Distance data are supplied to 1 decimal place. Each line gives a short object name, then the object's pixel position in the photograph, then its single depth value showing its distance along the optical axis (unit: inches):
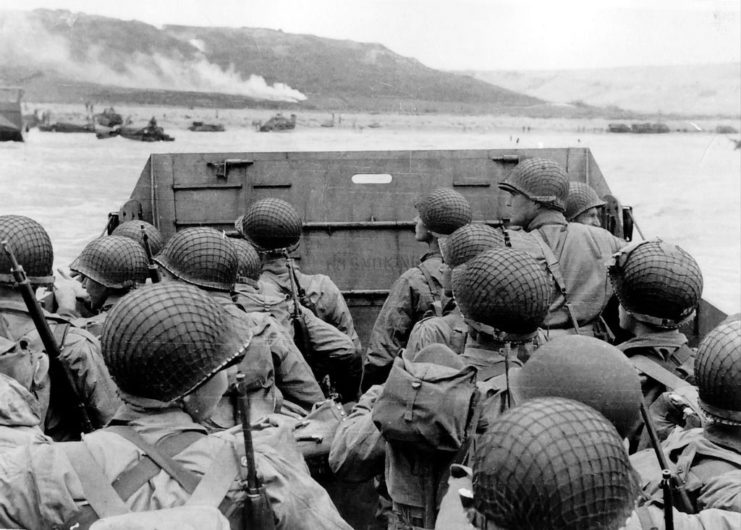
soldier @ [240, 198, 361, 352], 198.7
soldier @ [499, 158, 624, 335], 176.4
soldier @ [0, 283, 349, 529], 75.9
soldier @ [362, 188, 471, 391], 202.5
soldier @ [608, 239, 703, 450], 130.3
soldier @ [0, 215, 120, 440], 122.4
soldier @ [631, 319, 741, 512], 85.4
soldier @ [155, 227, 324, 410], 149.0
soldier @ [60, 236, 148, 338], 160.9
